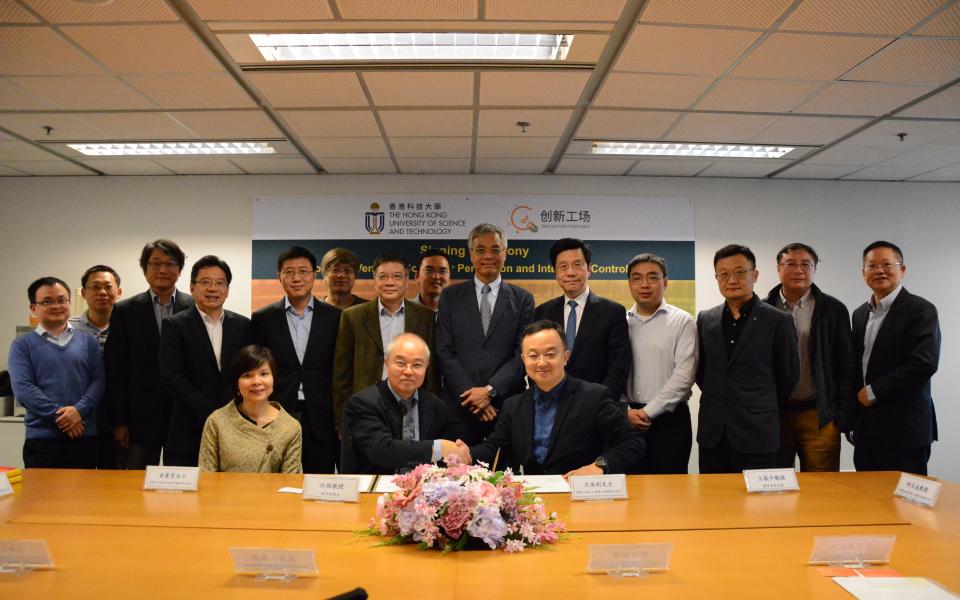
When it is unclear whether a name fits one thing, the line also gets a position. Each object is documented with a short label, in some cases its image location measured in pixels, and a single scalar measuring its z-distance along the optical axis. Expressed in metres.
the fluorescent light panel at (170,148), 5.04
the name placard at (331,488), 2.04
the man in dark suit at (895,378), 3.35
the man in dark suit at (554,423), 2.50
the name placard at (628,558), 1.44
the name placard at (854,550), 1.50
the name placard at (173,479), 2.18
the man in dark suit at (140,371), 3.50
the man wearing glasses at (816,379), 3.40
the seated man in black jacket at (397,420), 2.42
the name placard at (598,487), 2.05
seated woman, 2.55
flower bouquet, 1.52
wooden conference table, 1.38
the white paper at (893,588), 1.30
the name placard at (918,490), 1.99
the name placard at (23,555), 1.45
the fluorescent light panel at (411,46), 3.22
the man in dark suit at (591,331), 3.30
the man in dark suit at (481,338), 3.18
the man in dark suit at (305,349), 3.33
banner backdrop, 5.89
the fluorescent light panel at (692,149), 5.09
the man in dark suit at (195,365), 3.17
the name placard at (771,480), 2.18
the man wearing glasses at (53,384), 3.39
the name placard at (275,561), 1.41
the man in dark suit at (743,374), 3.03
